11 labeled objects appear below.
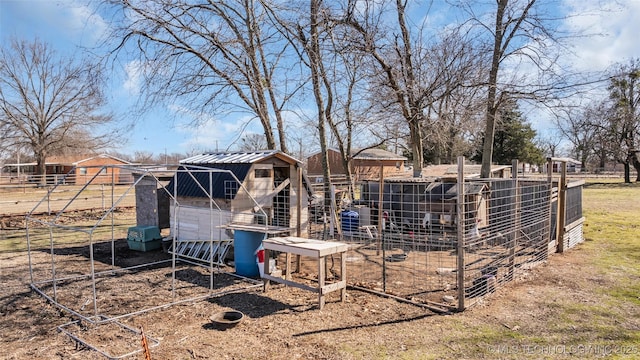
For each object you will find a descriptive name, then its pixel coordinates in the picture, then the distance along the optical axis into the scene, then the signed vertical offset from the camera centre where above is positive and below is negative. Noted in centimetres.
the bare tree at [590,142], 3806 +338
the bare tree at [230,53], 1160 +381
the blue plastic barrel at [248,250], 730 -143
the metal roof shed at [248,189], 862 -35
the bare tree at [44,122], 3200 +460
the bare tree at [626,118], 3588 +468
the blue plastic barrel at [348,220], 1125 -139
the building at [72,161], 4669 +166
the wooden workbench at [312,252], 550 -115
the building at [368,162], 3597 +96
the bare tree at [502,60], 1081 +322
